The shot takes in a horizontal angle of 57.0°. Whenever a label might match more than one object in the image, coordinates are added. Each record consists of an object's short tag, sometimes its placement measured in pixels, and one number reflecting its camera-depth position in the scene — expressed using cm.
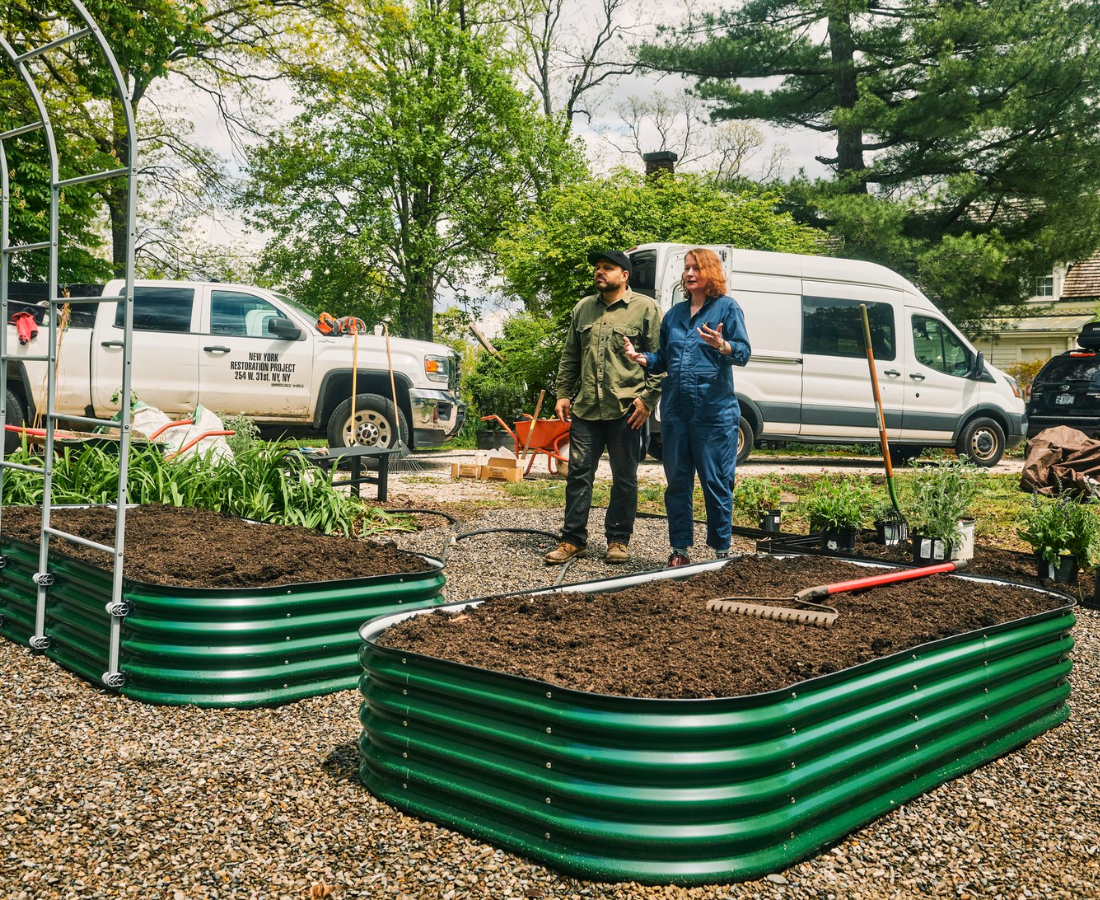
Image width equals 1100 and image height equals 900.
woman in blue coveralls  552
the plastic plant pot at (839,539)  632
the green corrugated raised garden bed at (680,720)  234
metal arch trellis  345
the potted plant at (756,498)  754
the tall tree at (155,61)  1523
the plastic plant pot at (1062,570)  579
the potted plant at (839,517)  629
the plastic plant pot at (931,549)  575
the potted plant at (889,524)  636
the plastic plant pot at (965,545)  588
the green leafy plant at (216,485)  602
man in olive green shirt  602
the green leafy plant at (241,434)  702
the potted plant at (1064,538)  570
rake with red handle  334
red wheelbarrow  1112
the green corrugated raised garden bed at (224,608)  355
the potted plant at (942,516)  575
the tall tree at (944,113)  1898
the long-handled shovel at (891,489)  512
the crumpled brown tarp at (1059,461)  1003
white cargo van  1263
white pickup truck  1074
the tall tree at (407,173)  2625
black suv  1395
